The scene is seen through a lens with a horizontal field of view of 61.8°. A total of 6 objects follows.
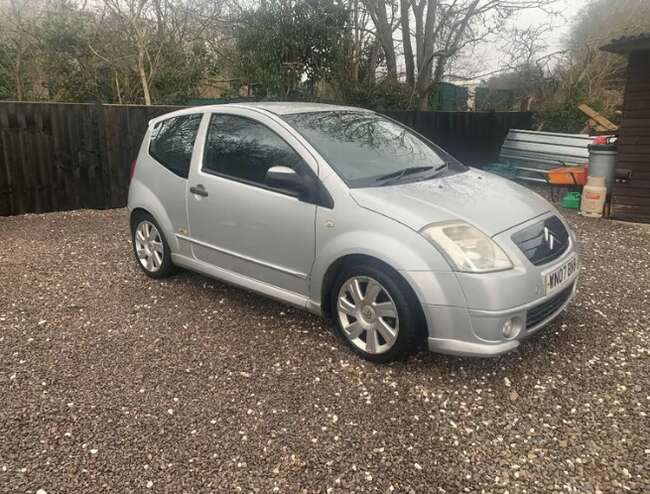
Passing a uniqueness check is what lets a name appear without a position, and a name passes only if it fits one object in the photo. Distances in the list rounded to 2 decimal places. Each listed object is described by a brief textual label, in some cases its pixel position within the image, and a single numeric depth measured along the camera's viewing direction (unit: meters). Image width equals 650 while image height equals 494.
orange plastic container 8.60
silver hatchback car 3.08
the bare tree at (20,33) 10.68
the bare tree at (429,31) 11.41
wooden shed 7.39
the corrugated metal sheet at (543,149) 10.38
